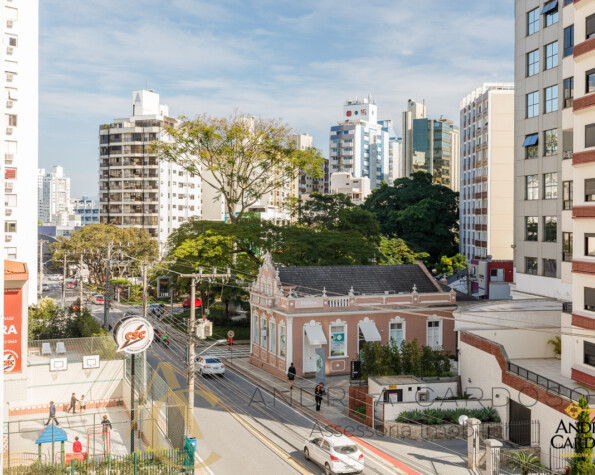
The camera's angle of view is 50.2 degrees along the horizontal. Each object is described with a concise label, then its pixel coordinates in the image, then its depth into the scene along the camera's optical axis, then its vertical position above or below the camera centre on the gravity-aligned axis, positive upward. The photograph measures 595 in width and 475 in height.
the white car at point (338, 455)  22.88 -7.85
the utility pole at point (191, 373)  26.70 -5.64
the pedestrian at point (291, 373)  36.88 -7.71
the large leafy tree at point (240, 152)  57.81 +8.24
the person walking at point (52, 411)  29.98 -8.17
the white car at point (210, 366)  39.69 -7.94
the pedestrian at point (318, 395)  32.25 -7.82
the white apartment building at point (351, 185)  149.00 +13.20
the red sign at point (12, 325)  23.25 -3.15
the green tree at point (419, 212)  89.69 +4.15
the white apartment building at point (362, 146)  163.38 +25.31
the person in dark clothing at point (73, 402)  33.88 -8.69
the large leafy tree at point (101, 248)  88.94 -1.17
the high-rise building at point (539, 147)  39.44 +6.07
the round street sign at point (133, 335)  27.47 -4.14
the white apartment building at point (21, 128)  58.84 +10.45
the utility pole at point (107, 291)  45.78 -3.69
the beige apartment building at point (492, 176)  88.94 +9.39
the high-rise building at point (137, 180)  112.38 +10.67
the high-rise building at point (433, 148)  150.38 +22.77
